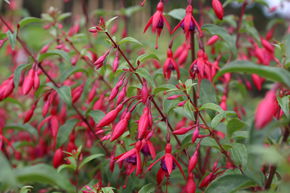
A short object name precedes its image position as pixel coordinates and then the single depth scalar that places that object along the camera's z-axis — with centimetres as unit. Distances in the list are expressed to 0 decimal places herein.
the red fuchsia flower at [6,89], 54
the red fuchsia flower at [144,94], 47
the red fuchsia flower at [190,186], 47
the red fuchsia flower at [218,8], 51
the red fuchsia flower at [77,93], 59
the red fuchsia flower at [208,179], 49
